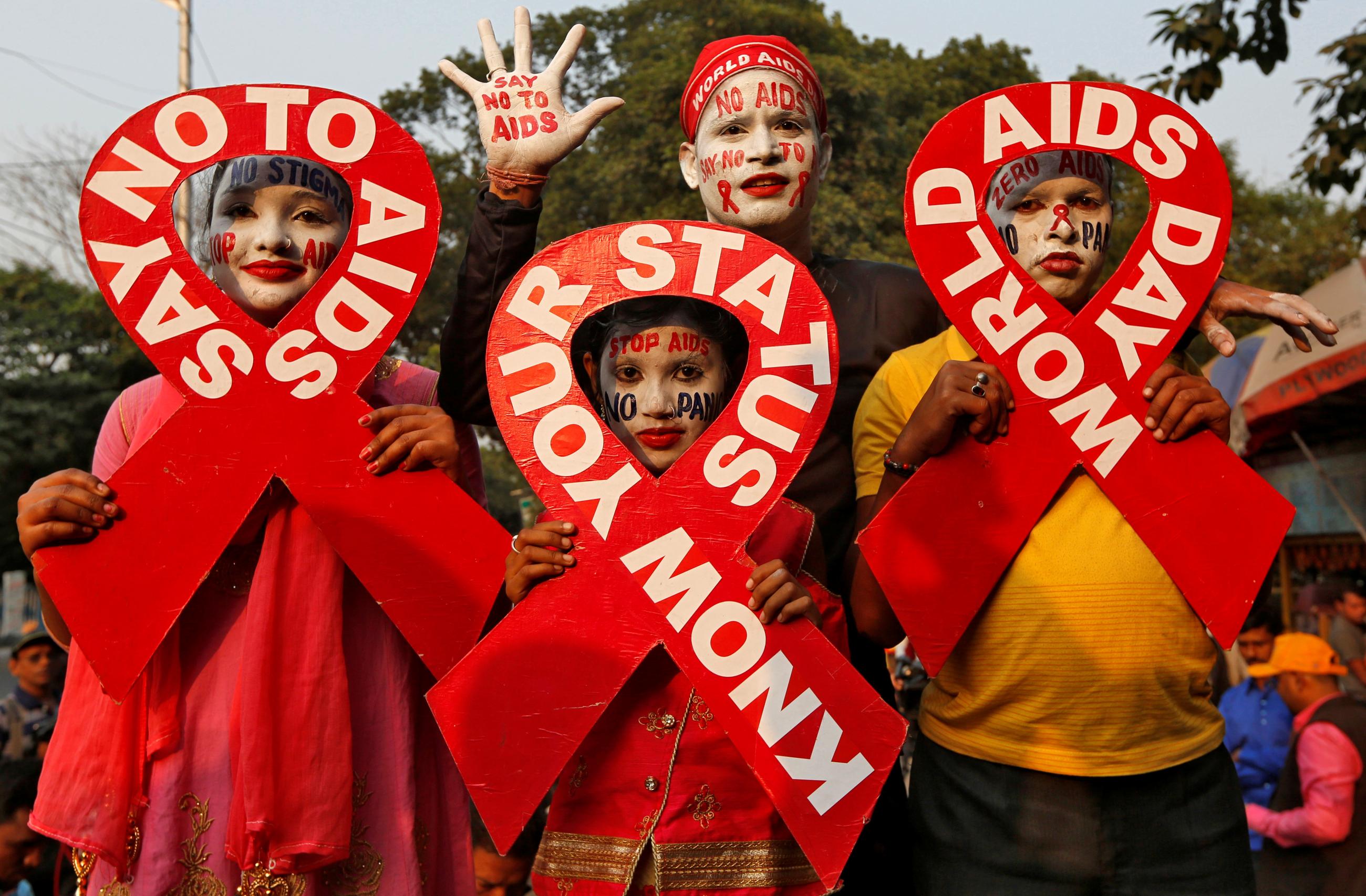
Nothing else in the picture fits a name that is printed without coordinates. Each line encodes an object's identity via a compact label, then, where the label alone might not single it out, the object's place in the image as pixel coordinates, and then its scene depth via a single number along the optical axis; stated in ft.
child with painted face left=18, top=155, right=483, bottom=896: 7.88
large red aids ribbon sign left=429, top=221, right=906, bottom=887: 7.52
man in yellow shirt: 7.70
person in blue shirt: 18.69
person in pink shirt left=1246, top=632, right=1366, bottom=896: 15.19
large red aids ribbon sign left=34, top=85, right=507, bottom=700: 7.95
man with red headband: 8.55
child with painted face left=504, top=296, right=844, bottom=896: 7.84
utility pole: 49.60
